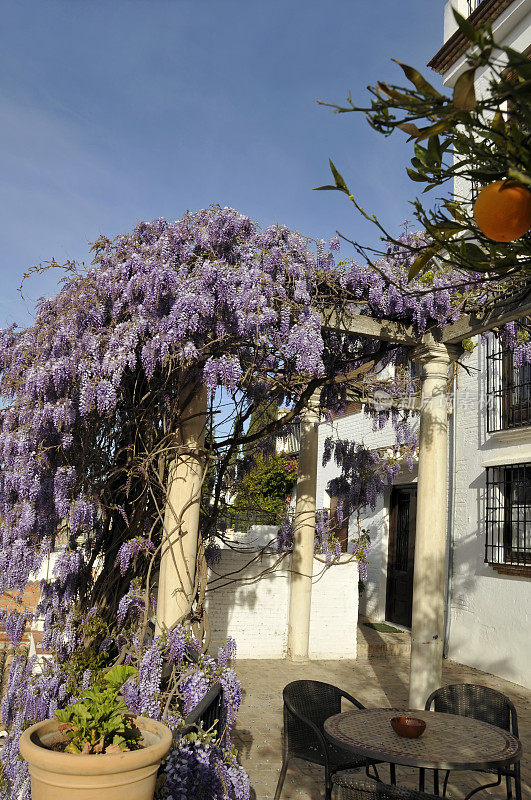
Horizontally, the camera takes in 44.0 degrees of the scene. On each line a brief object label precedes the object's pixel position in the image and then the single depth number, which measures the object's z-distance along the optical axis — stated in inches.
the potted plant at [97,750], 78.3
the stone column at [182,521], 183.5
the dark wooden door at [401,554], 394.0
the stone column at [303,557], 306.2
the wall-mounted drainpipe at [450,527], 342.0
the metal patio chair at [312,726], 139.4
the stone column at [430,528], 202.4
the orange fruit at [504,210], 47.8
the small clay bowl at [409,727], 124.2
